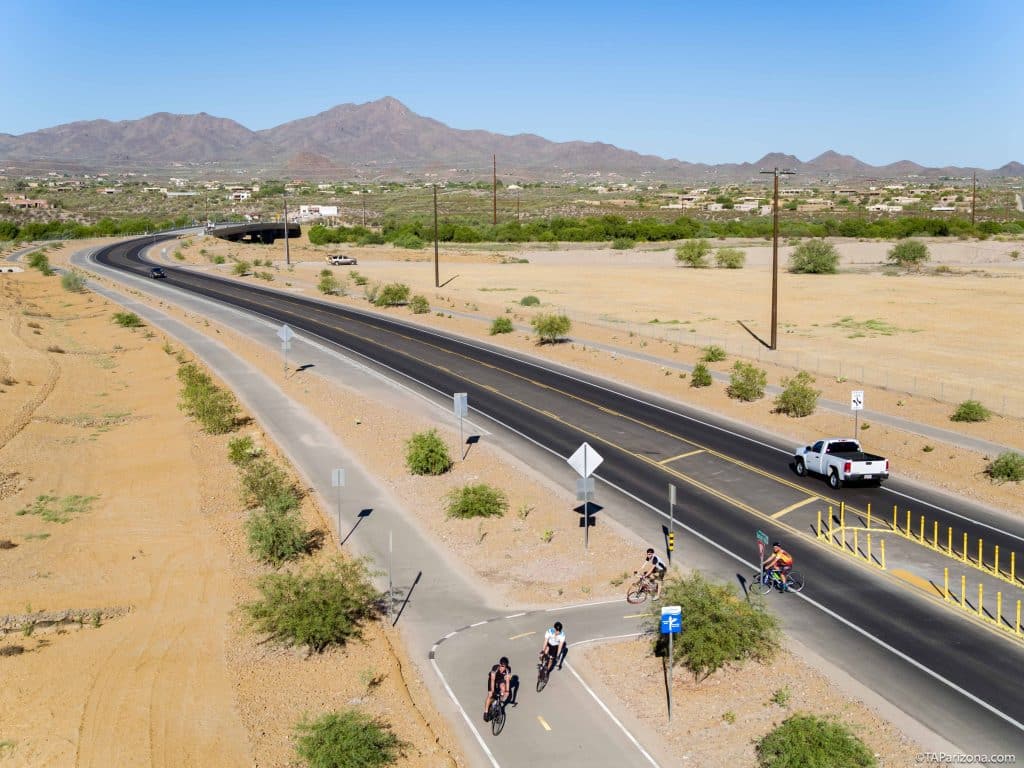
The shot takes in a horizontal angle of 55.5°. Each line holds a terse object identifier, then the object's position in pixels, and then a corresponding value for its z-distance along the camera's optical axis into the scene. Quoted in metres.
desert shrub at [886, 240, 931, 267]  110.00
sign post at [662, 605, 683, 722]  16.97
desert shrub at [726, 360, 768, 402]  42.66
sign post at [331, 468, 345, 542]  25.27
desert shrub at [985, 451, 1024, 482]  30.12
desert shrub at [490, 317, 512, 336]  64.56
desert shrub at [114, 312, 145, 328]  69.19
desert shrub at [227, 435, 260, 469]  33.03
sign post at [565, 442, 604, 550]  24.61
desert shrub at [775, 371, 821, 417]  39.50
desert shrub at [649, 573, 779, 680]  18.25
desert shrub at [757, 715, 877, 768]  14.31
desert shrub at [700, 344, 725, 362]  52.28
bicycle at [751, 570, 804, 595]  22.31
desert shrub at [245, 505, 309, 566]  24.59
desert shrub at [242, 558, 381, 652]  19.53
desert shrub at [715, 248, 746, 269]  118.00
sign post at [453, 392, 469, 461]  33.06
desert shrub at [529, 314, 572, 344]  59.53
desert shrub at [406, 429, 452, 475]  31.42
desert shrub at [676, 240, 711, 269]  119.50
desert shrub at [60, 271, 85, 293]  88.62
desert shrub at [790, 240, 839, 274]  108.69
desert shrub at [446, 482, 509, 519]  27.47
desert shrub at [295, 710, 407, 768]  14.98
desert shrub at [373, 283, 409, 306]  81.00
